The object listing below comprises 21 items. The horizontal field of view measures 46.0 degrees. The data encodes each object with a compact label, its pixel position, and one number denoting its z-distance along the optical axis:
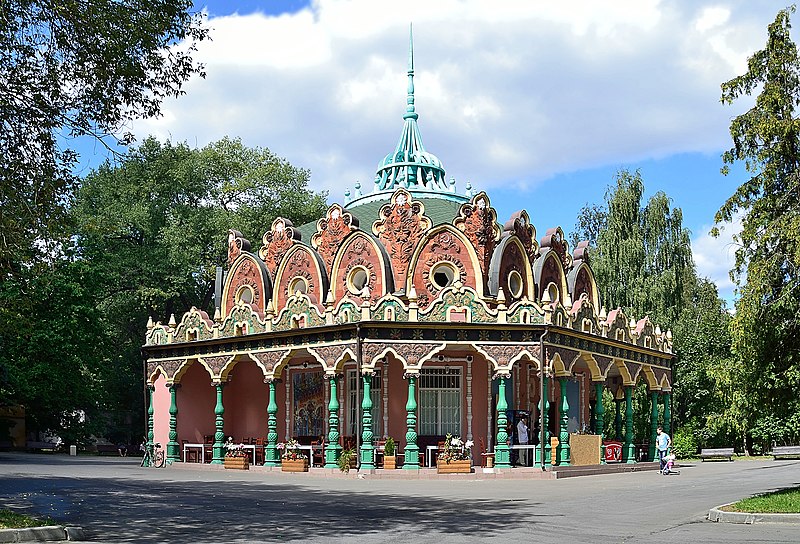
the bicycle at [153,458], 37.22
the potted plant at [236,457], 34.28
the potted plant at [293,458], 31.97
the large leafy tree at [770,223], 18.00
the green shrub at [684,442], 50.34
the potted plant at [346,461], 30.30
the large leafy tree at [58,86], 15.27
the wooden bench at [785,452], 49.50
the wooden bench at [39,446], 57.31
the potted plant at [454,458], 29.59
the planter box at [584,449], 32.19
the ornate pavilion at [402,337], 30.94
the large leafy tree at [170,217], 52.31
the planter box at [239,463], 34.25
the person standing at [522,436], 32.34
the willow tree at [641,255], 51.66
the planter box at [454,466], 29.56
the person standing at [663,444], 33.44
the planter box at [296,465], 31.94
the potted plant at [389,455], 30.23
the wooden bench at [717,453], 49.62
